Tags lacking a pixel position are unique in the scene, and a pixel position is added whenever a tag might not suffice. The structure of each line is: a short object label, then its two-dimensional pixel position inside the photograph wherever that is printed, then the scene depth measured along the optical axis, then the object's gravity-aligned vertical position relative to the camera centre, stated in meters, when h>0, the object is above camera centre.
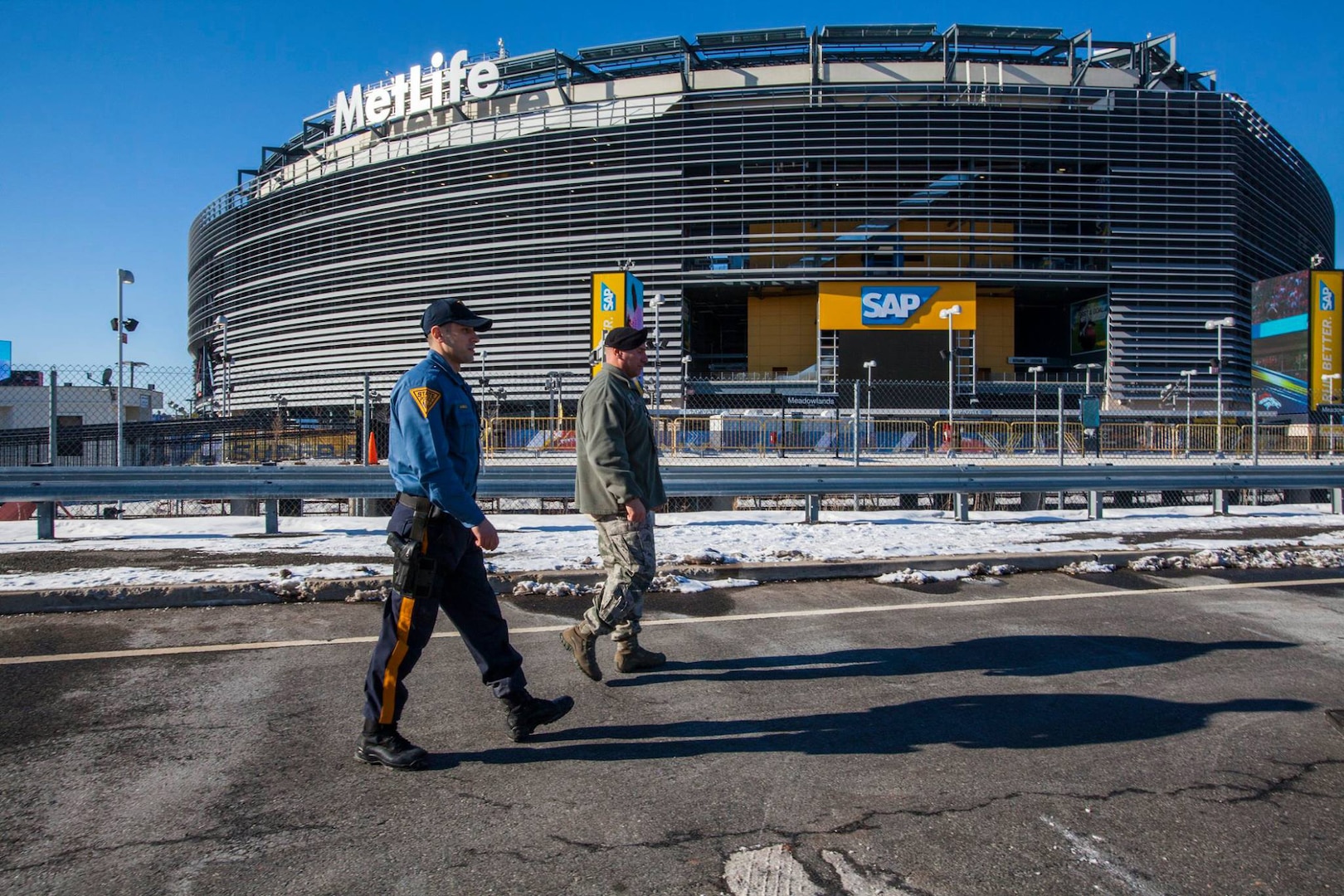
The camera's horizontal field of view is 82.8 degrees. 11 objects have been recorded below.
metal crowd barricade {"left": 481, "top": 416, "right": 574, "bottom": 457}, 20.84 +0.39
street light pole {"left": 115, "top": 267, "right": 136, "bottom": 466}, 10.89 +2.45
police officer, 3.02 -0.39
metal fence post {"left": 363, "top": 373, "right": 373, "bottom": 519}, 10.62 +0.27
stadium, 42.03 +14.08
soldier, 3.95 -0.25
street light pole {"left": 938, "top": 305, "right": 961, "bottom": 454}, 20.02 +0.33
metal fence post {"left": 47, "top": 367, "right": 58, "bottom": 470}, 8.82 +0.33
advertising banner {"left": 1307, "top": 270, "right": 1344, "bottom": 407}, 41.00 +6.39
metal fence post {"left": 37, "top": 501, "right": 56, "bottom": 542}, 8.09 -0.72
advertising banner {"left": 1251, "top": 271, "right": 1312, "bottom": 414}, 41.10 +5.93
